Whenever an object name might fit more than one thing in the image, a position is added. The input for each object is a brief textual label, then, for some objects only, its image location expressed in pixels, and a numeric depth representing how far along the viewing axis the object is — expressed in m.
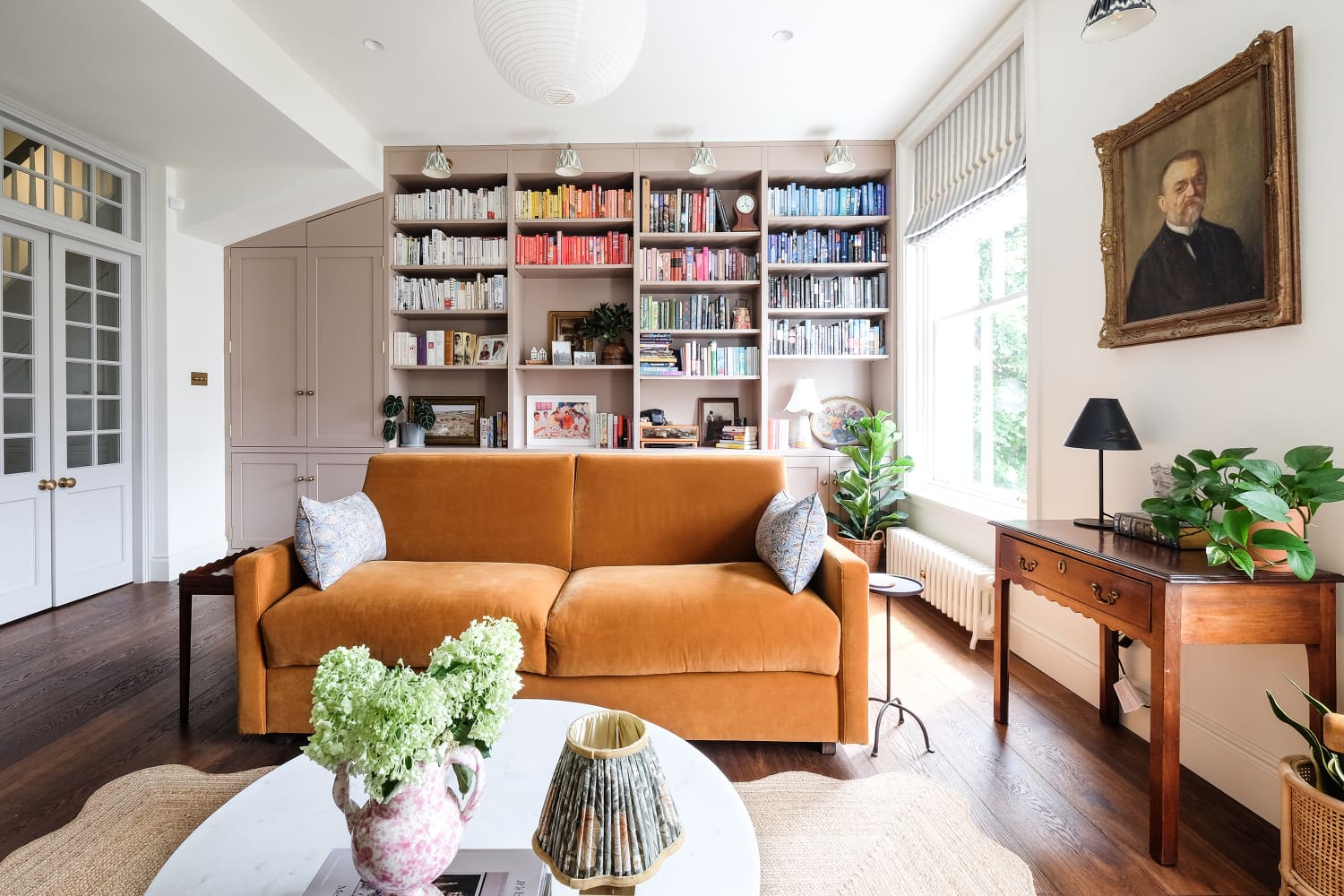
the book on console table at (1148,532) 1.68
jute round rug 1.40
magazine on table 0.88
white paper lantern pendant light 1.80
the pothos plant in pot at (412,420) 4.25
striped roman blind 2.87
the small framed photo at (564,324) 4.50
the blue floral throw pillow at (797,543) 1.98
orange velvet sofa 1.89
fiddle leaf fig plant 3.76
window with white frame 3.05
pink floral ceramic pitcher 0.79
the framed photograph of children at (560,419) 4.48
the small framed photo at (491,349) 4.38
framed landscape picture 4.48
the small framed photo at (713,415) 4.52
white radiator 2.80
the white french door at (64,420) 3.24
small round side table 1.97
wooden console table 1.45
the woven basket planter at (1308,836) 1.20
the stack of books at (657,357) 4.23
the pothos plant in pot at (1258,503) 1.33
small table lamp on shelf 4.19
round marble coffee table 0.90
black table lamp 1.90
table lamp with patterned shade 0.74
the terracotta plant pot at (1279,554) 1.45
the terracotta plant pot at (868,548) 3.82
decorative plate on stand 4.41
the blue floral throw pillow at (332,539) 2.04
